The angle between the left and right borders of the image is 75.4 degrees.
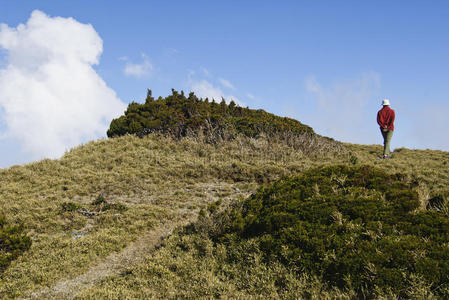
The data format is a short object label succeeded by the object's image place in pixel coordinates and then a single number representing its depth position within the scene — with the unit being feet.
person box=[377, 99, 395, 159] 48.24
